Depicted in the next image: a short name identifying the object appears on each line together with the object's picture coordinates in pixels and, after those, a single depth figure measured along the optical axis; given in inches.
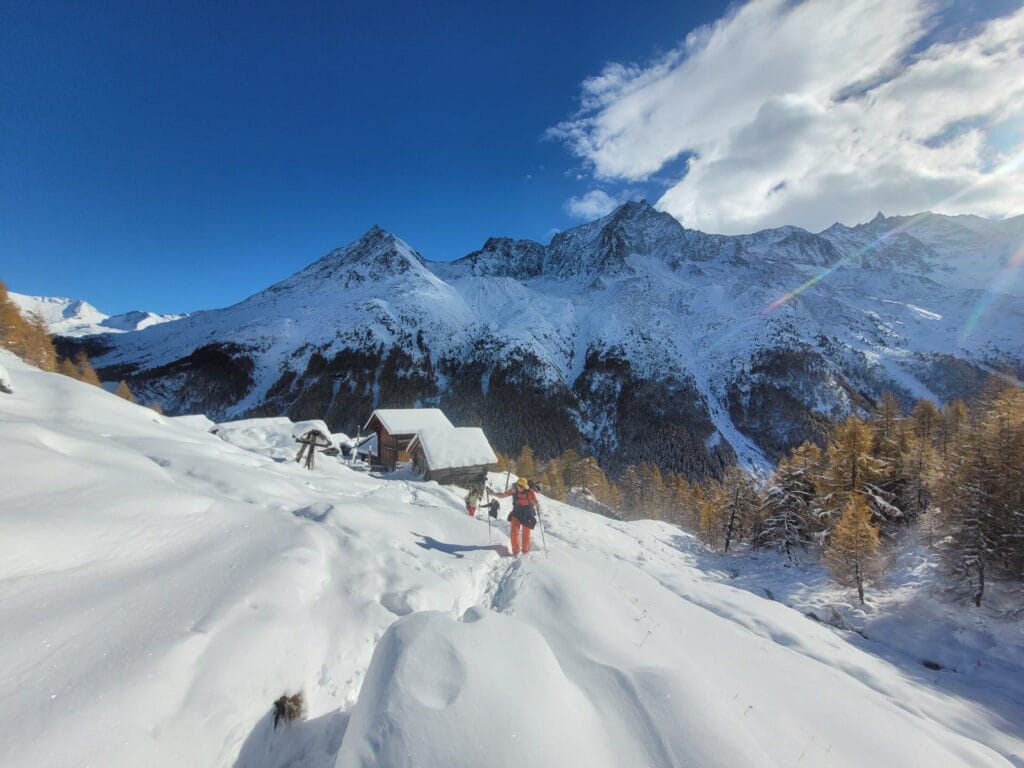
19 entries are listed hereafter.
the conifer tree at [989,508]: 767.1
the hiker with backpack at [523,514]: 426.9
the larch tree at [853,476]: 1110.4
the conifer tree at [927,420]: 1704.0
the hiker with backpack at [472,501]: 695.1
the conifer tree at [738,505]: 1594.5
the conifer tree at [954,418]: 1686.5
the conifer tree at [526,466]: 2481.2
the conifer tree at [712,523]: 1706.4
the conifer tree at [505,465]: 2647.6
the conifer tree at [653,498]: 2615.7
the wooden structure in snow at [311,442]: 932.0
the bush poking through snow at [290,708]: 178.4
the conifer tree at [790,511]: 1253.1
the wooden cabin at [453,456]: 1251.8
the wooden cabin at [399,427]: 1513.3
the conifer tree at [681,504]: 2276.1
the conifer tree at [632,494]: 2741.1
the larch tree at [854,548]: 892.6
